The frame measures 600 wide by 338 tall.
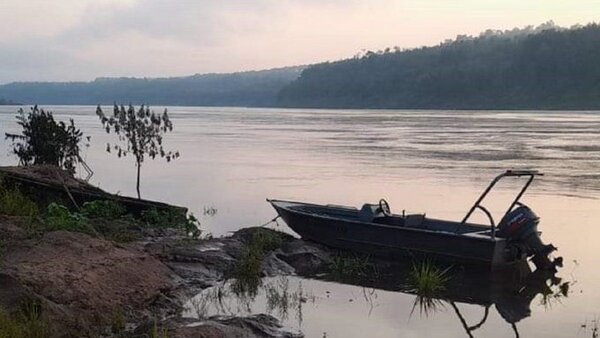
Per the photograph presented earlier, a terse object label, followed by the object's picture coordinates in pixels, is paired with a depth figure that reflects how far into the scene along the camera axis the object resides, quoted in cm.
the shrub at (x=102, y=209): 1542
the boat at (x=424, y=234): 1362
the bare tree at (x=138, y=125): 2578
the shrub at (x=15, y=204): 1377
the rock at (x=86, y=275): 913
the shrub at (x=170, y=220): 1591
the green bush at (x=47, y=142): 2397
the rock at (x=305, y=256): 1430
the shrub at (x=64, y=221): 1235
